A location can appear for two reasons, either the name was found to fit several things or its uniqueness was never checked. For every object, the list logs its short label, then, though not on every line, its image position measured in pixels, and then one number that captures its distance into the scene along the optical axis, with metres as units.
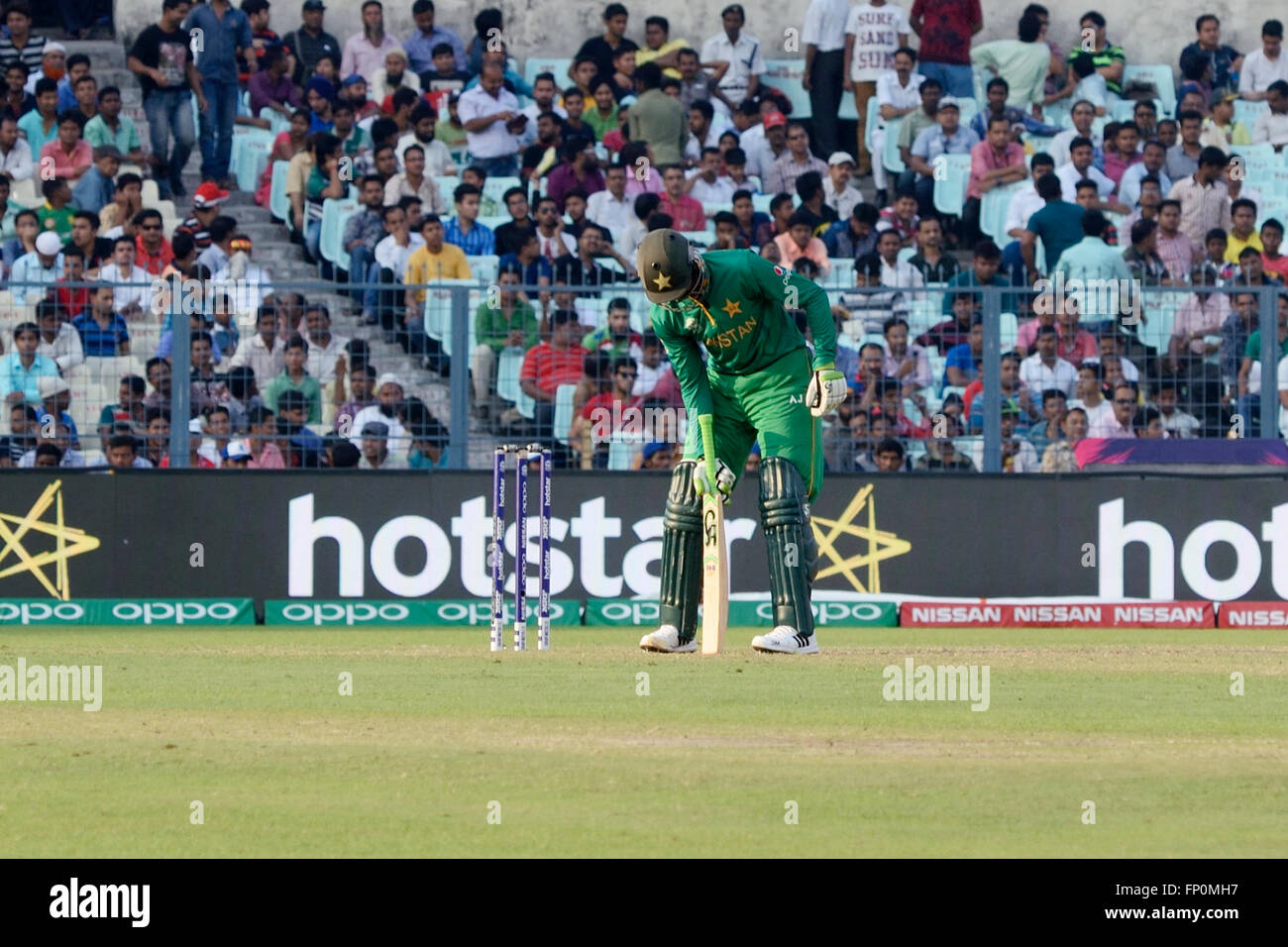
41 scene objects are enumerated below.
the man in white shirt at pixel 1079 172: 24.62
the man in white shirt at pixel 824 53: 26.55
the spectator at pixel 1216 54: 27.42
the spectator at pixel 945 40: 26.70
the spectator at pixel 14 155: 24.42
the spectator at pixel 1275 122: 26.58
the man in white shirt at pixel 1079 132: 25.61
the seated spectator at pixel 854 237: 23.23
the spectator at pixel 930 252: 22.09
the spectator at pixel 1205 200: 24.38
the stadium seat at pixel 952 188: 24.91
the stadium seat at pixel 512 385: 18.34
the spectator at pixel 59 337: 18.22
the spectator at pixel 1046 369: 18.64
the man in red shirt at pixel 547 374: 18.33
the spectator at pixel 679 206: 23.97
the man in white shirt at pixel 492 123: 25.25
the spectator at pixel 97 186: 23.75
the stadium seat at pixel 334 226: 23.52
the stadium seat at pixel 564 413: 18.33
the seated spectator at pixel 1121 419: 18.80
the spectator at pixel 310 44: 26.31
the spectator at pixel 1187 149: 25.34
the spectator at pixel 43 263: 21.34
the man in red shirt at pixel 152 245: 22.13
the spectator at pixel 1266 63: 27.36
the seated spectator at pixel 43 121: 24.81
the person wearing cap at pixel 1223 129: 26.20
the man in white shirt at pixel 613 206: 23.92
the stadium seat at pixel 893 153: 25.86
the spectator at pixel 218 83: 25.19
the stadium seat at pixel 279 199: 24.47
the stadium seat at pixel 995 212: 24.45
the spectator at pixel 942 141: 25.31
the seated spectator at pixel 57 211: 23.16
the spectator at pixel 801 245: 22.41
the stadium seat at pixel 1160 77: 27.83
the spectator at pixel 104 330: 18.28
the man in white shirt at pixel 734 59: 26.81
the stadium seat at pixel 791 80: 27.12
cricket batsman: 12.17
